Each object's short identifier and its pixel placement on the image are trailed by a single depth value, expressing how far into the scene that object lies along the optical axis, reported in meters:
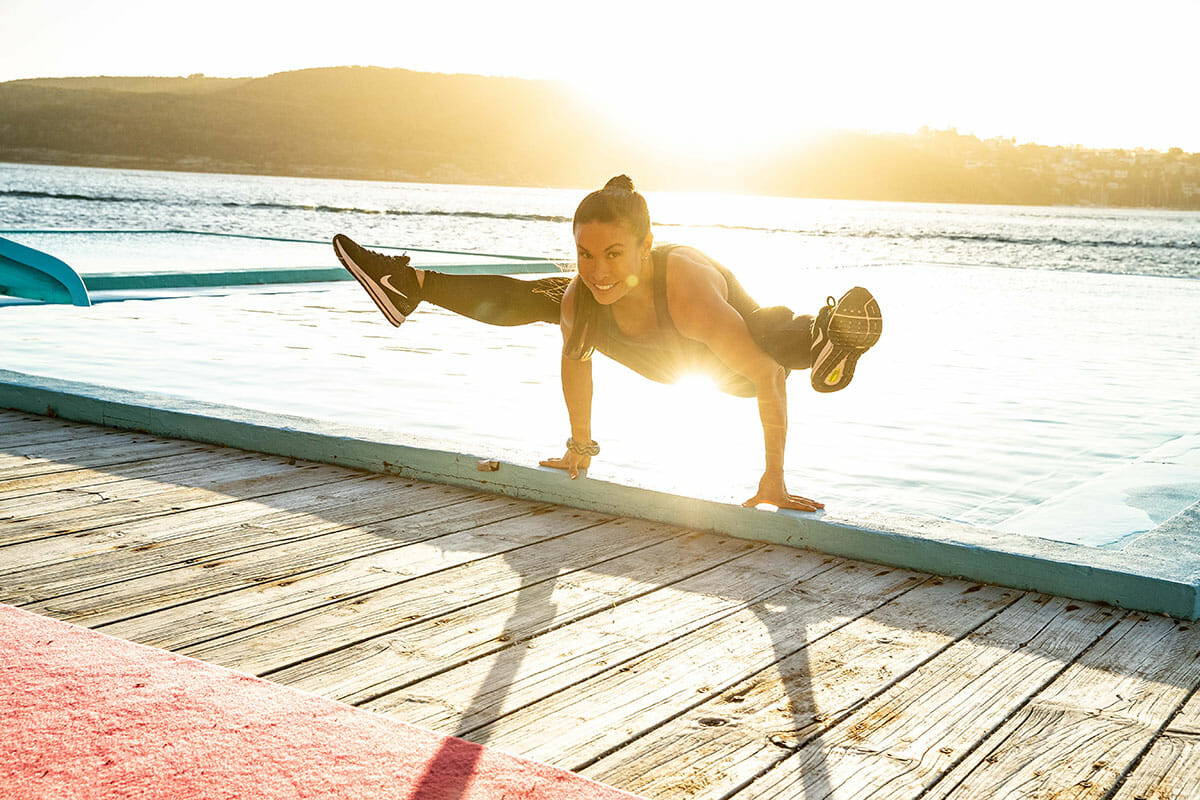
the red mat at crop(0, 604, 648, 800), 2.00
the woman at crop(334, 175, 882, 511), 3.64
